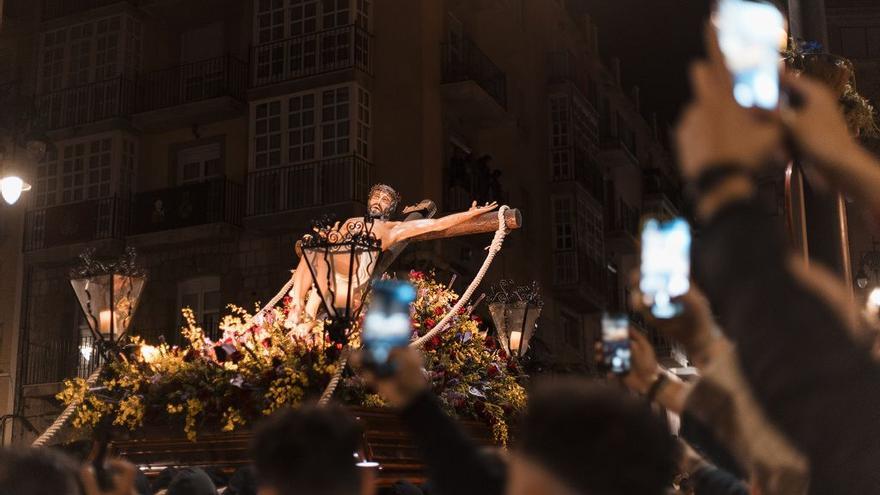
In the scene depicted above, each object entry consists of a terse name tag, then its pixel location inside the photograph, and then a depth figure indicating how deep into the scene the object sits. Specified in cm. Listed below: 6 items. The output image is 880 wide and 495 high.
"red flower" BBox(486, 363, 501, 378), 950
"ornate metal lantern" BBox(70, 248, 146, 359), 845
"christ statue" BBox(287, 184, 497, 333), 876
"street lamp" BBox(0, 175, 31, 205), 1245
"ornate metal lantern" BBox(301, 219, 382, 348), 705
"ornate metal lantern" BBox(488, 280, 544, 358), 1066
